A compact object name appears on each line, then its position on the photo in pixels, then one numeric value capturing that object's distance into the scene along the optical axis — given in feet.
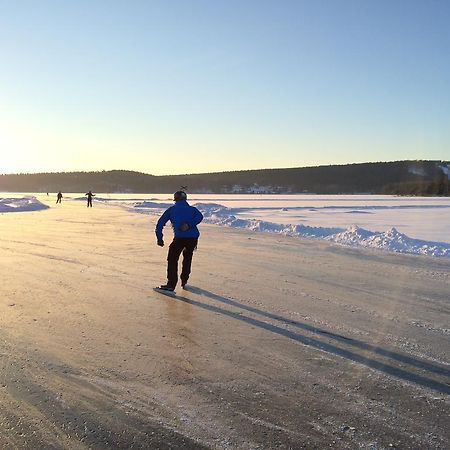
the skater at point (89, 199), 130.60
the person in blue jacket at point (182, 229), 21.77
